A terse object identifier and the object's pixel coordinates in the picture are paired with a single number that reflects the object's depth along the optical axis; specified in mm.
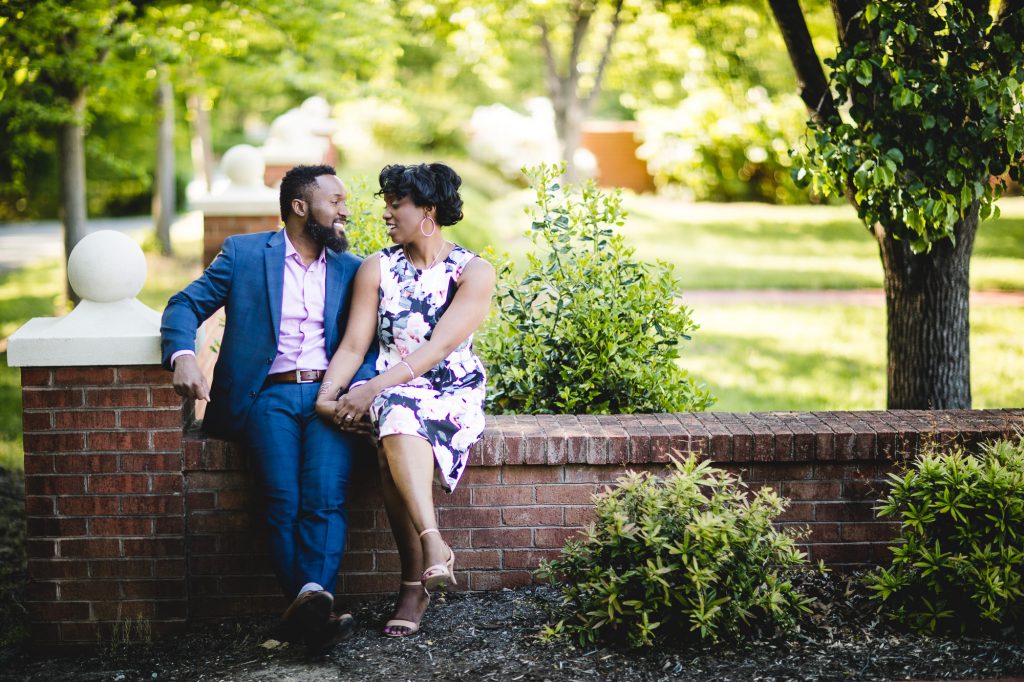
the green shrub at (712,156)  23422
